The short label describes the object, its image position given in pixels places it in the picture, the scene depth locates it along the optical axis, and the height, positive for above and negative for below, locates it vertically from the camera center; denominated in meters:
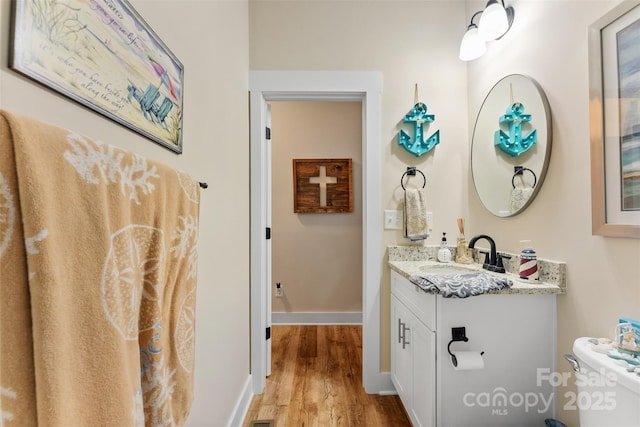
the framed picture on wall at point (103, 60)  0.48 +0.32
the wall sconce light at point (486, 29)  1.49 +0.98
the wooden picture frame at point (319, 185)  3.08 +0.31
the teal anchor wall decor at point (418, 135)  1.89 +0.51
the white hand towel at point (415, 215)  1.83 +0.00
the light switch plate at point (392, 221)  1.93 -0.04
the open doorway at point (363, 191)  1.91 +0.14
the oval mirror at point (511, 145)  1.34 +0.36
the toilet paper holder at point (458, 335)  1.20 -0.50
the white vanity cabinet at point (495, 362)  1.21 -0.62
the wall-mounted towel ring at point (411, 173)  1.92 +0.27
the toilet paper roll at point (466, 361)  1.15 -0.58
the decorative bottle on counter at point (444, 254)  1.81 -0.25
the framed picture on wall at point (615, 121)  0.92 +0.31
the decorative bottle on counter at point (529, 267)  1.29 -0.23
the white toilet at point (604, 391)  0.76 -0.49
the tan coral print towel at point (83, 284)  0.38 -0.11
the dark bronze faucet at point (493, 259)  1.55 -0.24
